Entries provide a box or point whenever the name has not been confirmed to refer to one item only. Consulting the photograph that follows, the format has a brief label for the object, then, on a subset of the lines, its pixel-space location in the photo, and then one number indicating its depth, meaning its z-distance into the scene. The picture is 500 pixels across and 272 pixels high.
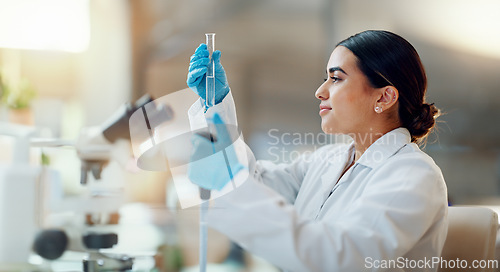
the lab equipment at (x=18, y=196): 1.36
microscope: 1.29
